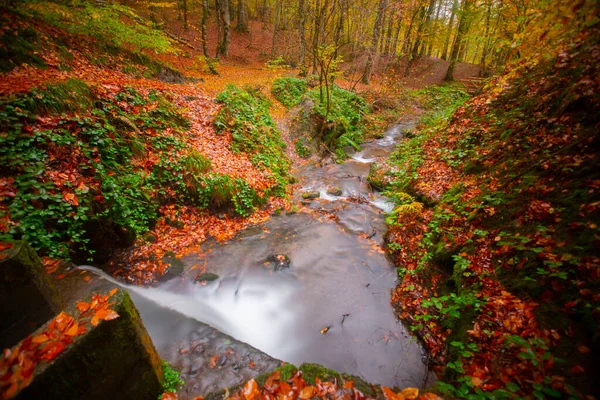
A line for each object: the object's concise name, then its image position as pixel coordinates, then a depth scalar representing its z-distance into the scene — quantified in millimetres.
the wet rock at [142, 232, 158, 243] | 5711
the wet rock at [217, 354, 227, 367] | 3501
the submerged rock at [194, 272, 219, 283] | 5441
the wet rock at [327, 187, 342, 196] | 9163
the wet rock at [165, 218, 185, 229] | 6195
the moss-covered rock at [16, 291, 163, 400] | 1952
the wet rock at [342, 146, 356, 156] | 13328
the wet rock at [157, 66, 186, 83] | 10721
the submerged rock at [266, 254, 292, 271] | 5984
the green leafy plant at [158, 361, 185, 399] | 3039
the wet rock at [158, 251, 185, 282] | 5320
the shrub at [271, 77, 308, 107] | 14891
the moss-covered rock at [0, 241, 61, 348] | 2693
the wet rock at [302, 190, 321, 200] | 8836
